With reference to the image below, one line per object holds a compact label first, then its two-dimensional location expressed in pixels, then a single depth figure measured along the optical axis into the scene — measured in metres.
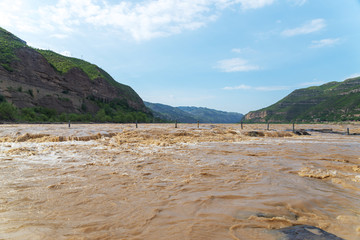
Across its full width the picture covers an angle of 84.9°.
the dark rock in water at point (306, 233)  2.52
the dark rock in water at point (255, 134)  22.12
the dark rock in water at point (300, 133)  25.70
